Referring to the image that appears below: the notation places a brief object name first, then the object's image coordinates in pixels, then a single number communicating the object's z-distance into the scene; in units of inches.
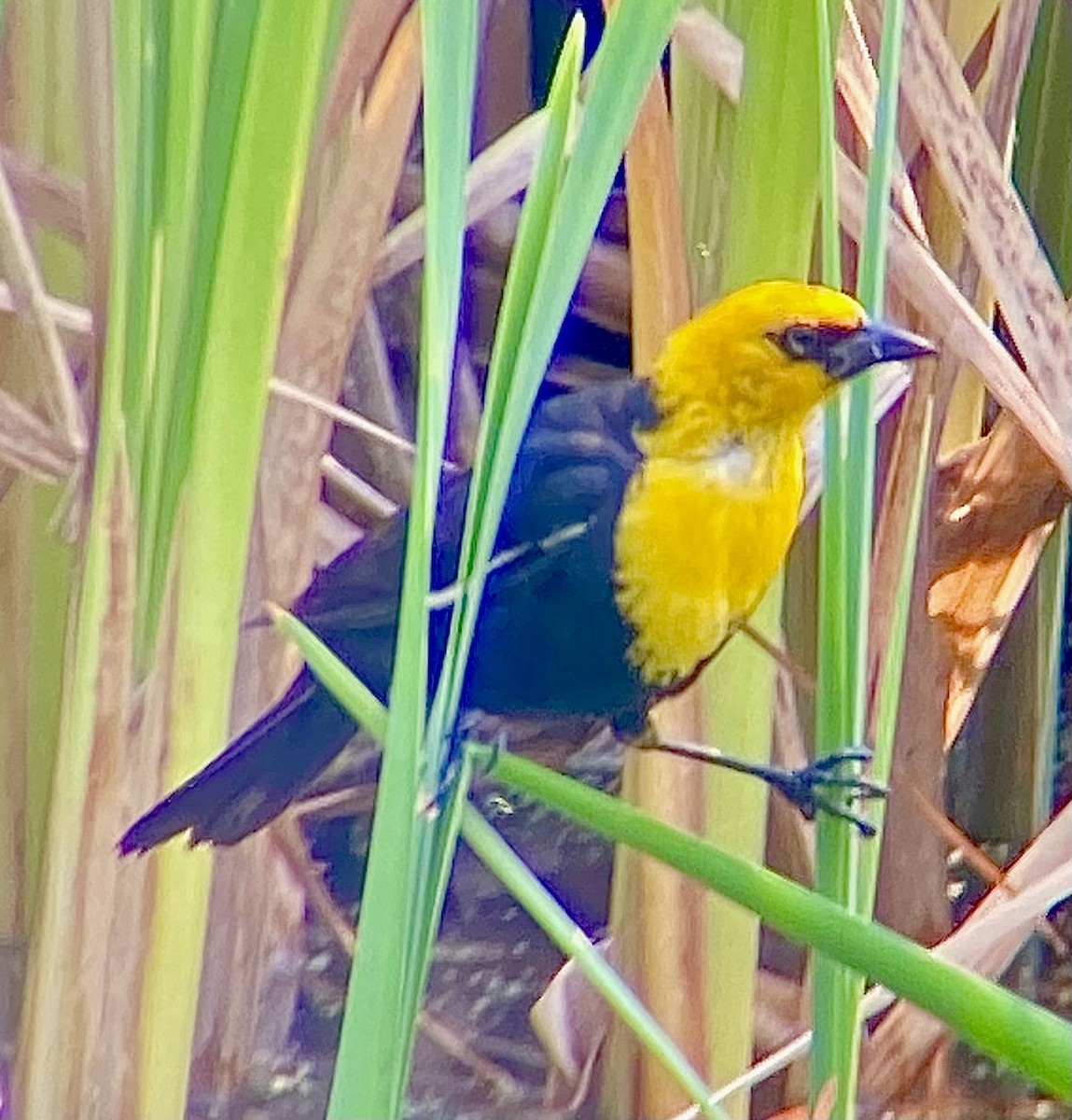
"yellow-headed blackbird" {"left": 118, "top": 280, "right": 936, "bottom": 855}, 254.5
